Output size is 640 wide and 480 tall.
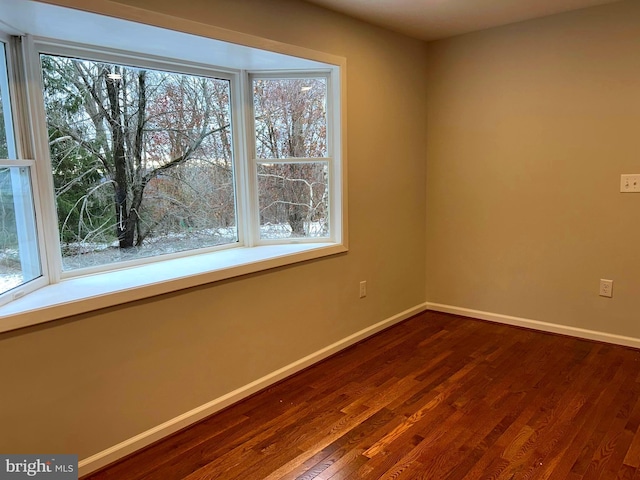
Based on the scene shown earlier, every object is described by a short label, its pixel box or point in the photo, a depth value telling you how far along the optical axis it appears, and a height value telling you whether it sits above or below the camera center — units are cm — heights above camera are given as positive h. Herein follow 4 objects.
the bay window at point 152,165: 198 +8
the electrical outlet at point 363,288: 330 -83
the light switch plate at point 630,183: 292 -10
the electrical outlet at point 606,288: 312 -83
